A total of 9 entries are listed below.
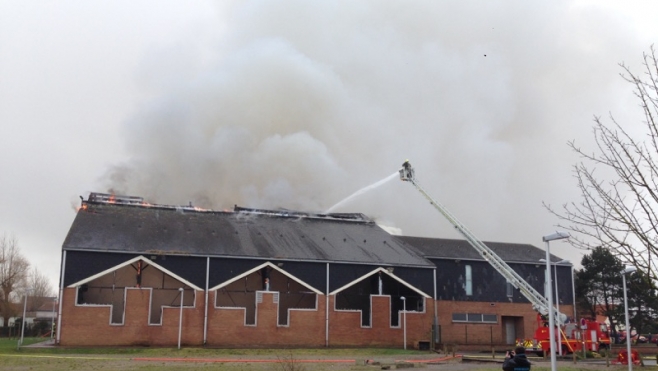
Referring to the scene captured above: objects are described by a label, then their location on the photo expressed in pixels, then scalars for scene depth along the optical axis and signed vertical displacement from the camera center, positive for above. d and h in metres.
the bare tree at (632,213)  9.37 +1.49
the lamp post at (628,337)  22.33 -0.95
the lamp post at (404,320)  44.81 -0.78
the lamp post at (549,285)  17.18 +0.74
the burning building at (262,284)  39.56 +1.65
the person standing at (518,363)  15.39 -1.29
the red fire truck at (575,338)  37.78 -1.67
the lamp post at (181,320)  39.53 -0.86
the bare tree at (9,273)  63.44 +3.31
